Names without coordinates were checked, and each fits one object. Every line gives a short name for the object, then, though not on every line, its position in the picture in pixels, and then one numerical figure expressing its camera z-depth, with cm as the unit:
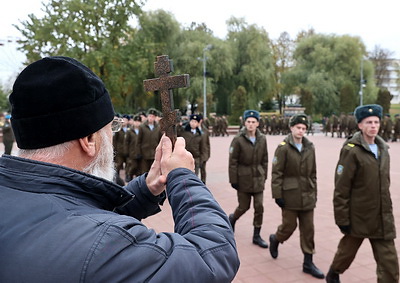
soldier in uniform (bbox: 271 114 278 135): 3059
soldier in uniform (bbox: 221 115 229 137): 2892
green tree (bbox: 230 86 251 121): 3394
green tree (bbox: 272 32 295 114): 5362
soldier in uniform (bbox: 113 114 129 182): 1072
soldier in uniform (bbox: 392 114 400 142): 2214
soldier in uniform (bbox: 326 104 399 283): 364
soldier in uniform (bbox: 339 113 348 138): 2520
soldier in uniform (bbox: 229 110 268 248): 564
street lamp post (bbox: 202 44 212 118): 3111
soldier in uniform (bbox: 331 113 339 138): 2643
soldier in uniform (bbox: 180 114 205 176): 878
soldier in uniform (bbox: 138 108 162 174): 930
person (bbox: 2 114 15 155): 1391
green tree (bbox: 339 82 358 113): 3684
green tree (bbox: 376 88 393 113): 3491
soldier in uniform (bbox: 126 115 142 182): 954
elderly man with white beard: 99
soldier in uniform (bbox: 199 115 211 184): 895
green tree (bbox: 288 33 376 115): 3978
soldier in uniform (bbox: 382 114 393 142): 2195
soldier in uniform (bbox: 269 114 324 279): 461
